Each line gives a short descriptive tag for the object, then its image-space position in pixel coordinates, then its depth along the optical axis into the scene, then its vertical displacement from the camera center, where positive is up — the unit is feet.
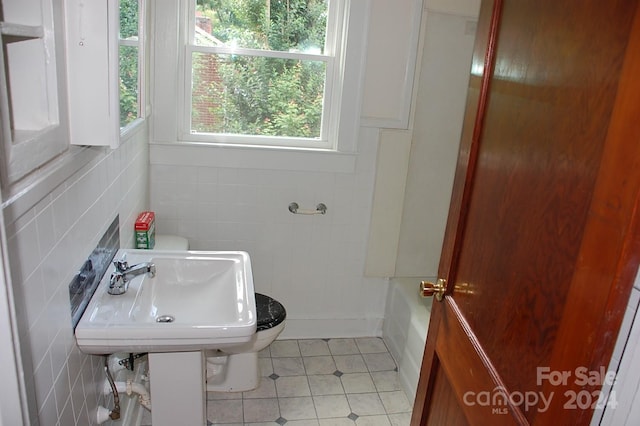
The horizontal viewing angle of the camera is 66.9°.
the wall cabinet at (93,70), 3.49 -0.03
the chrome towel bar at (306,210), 8.43 -2.12
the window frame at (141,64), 6.17 +0.08
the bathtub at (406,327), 7.84 -3.96
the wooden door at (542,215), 2.45 -0.66
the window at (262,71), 7.91 +0.15
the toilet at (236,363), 7.43 -4.34
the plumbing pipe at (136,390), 5.16 -3.31
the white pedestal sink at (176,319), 4.14 -2.23
